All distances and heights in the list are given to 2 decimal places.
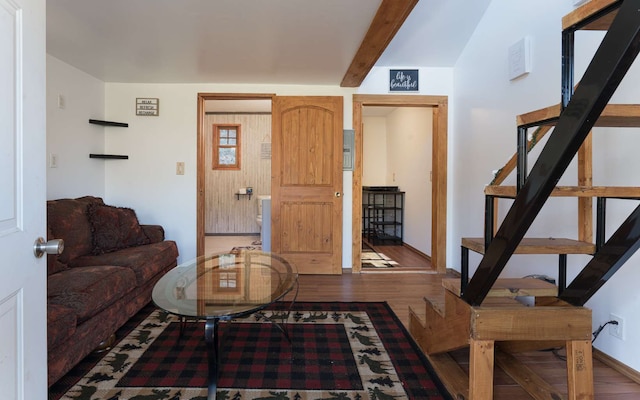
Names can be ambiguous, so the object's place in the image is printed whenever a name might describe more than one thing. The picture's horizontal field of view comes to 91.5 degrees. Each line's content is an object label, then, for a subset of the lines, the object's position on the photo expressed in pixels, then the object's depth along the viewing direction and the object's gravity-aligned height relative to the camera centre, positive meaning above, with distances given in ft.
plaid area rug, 5.14 -3.20
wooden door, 12.05 +0.45
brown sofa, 5.29 -1.75
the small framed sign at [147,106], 11.96 +3.41
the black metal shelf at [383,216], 18.71 -1.26
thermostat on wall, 8.14 +3.72
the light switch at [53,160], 9.33 +1.04
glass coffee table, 4.78 -1.81
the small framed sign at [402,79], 12.18 +4.57
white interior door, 2.50 -0.03
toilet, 18.22 -0.90
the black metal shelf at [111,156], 11.18 +1.41
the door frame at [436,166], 12.24 +1.25
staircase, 2.63 -0.68
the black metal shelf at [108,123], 11.07 +2.61
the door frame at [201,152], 12.10 +1.67
